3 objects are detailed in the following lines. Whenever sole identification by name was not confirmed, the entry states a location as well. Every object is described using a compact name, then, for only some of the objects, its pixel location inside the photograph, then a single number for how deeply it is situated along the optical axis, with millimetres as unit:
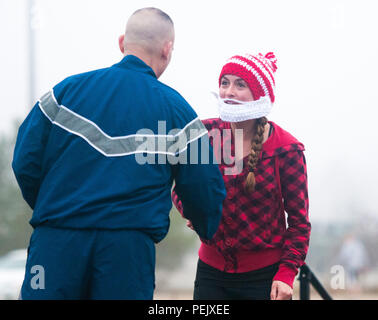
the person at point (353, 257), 29969
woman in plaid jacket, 4621
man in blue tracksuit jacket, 3490
